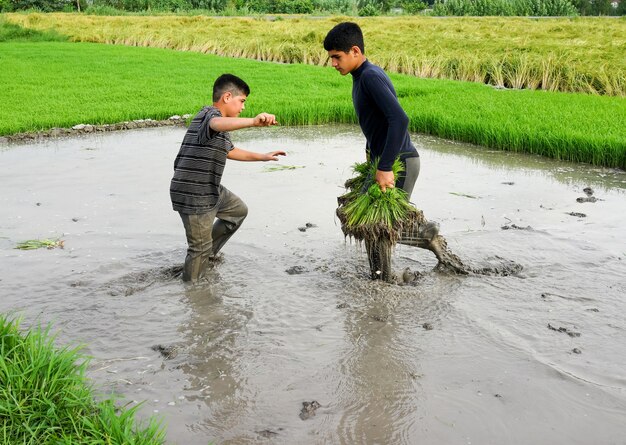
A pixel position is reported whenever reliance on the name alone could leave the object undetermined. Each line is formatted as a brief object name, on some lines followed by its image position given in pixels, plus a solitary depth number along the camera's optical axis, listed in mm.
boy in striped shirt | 4668
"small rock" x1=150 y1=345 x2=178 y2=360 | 3945
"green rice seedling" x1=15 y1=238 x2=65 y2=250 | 5727
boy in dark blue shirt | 4434
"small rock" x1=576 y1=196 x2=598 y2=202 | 7051
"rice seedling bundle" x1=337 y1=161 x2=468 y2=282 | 4691
